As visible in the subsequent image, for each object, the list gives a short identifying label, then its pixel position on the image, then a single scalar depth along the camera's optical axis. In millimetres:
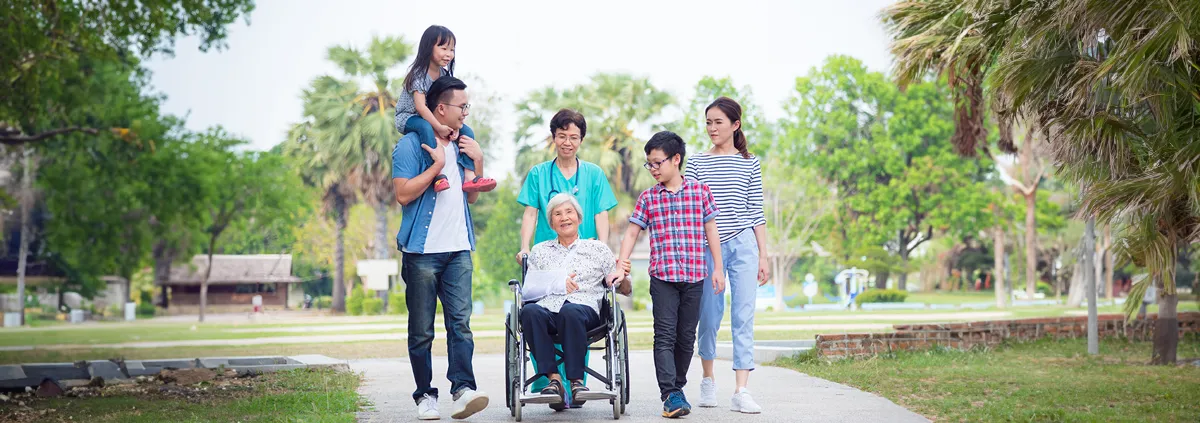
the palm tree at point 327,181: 41500
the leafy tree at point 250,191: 39062
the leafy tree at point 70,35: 16219
